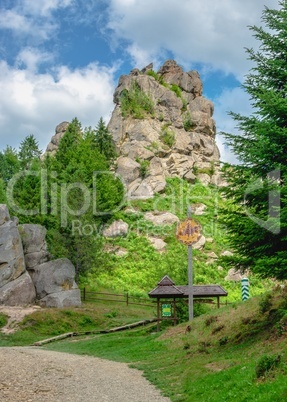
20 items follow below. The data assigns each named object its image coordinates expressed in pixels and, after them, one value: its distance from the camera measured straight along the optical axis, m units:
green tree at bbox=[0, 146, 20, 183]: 64.21
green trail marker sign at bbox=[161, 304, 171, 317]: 27.47
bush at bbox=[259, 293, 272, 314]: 18.27
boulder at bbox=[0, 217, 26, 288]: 34.56
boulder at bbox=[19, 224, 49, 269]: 37.64
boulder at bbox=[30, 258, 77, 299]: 35.47
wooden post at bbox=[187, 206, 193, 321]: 24.84
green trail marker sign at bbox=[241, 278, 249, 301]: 32.09
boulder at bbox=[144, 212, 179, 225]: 55.78
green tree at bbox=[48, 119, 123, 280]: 38.34
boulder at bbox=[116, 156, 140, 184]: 61.93
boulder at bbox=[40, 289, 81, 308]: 34.56
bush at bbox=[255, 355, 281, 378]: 10.20
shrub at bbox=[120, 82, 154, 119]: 72.00
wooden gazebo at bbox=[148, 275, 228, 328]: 27.53
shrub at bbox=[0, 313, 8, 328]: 30.40
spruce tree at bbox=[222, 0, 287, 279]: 14.34
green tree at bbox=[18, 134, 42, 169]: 62.62
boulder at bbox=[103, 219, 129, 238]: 52.72
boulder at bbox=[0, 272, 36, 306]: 33.69
